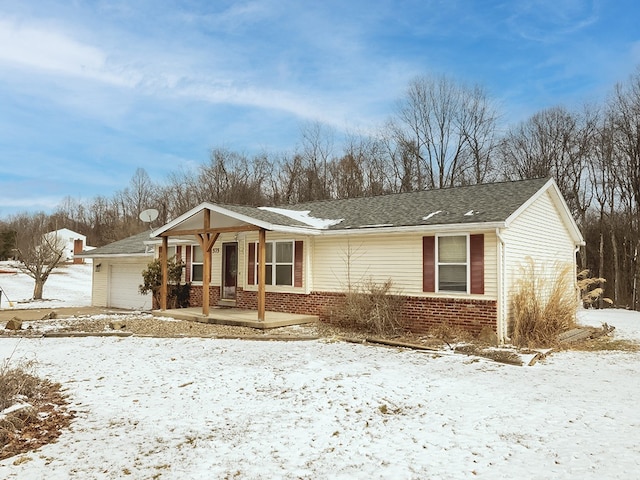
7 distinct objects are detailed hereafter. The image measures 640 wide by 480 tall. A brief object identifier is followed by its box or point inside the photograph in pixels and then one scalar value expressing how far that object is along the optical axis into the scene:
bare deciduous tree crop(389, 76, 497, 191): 30.91
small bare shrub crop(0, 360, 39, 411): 5.55
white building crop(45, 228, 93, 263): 54.25
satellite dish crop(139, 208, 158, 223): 21.08
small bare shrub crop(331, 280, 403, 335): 11.48
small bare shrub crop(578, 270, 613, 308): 11.77
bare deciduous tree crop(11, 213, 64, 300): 25.09
